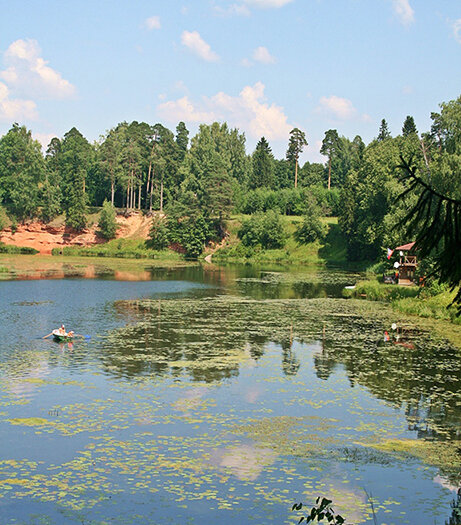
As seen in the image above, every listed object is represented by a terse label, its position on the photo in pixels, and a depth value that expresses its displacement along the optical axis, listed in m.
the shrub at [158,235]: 115.31
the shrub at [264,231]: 110.88
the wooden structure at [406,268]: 56.49
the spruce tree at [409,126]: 110.00
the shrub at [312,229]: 106.88
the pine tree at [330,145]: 156.62
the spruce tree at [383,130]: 124.56
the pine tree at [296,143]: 155.12
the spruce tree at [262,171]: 136.62
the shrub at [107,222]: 118.88
